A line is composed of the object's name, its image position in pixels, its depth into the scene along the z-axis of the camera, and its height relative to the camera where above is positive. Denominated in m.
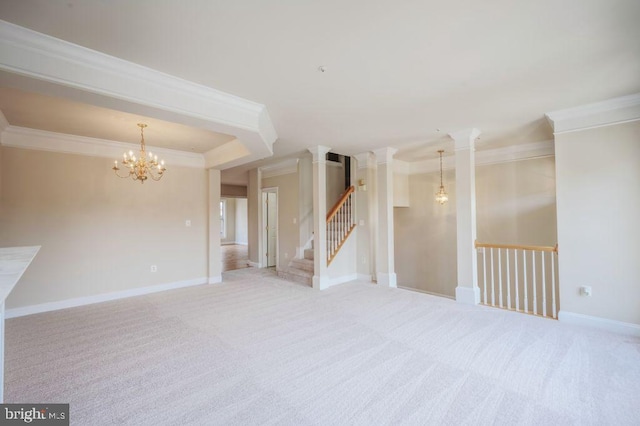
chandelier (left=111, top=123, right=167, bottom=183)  3.78 +0.78
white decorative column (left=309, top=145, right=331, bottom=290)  5.20 -0.04
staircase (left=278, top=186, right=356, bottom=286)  5.77 -0.40
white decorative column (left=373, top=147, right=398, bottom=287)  5.34 -0.06
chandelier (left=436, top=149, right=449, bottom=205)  5.80 +0.42
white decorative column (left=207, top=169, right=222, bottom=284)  5.77 -0.20
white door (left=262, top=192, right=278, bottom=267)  7.66 -0.24
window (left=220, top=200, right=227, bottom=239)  13.52 +0.05
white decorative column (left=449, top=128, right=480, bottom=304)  4.26 -0.06
